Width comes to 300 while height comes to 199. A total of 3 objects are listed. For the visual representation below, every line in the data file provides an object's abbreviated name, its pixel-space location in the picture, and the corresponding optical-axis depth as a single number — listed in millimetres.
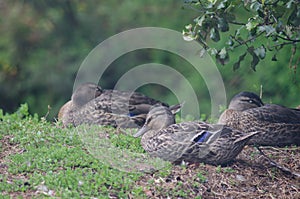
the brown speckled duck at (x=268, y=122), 18625
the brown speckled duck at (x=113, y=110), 20203
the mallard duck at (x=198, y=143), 15953
